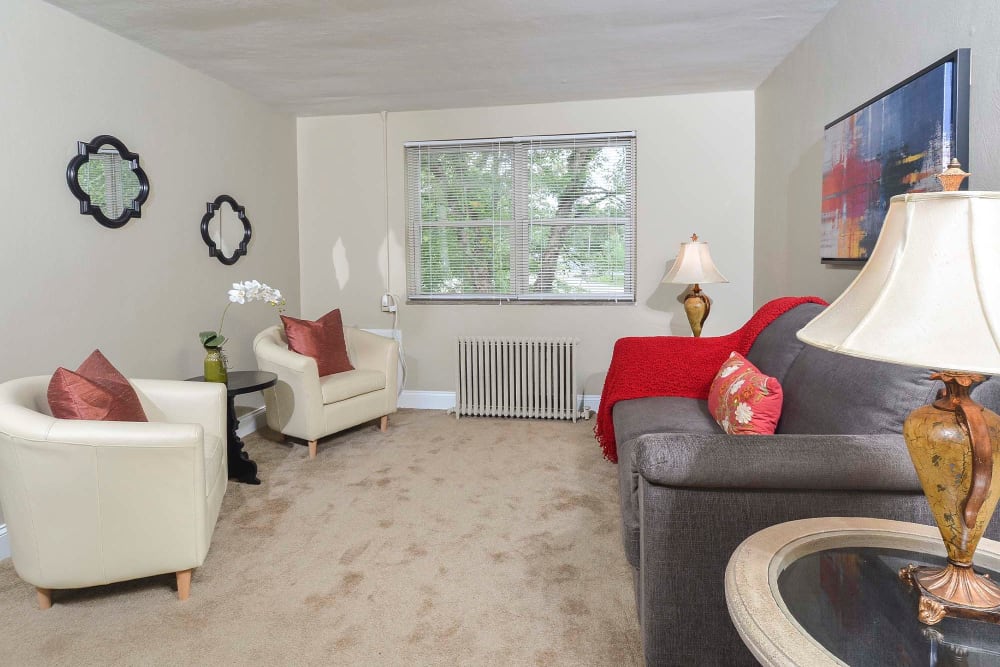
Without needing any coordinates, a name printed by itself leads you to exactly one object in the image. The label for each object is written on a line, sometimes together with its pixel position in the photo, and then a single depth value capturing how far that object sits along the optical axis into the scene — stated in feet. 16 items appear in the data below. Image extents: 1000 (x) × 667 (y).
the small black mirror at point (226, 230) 13.58
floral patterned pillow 7.71
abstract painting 6.92
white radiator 15.80
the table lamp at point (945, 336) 2.99
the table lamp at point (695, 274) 13.47
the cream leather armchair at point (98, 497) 6.64
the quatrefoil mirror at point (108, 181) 10.24
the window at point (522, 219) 16.03
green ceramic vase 11.15
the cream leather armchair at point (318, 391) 12.76
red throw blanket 10.57
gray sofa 5.02
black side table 11.53
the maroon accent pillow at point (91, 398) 7.22
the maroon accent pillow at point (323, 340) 13.64
